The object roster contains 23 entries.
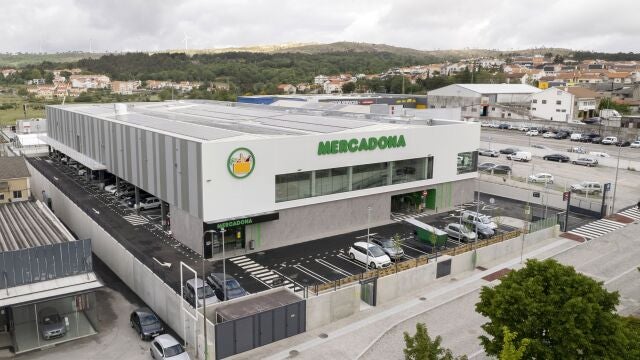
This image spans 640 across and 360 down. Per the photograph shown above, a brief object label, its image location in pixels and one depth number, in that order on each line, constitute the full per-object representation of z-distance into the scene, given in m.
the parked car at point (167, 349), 23.09
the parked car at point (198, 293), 27.53
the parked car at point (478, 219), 41.34
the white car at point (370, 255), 33.91
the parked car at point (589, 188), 55.00
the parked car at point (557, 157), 72.12
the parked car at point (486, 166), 63.82
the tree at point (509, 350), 16.36
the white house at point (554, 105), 109.62
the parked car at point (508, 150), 77.38
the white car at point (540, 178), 59.62
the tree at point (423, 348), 18.50
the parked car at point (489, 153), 75.23
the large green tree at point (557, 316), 18.39
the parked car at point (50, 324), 25.44
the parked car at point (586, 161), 69.44
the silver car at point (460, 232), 39.50
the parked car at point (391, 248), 35.44
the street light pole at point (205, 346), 22.72
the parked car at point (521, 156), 72.81
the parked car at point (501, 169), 64.12
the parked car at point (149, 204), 46.47
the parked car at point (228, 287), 28.73
